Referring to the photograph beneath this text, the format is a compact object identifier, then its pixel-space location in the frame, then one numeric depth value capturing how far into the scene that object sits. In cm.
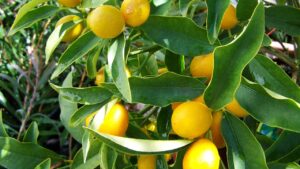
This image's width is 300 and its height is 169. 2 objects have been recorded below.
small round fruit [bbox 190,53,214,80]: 63
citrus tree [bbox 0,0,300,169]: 56
